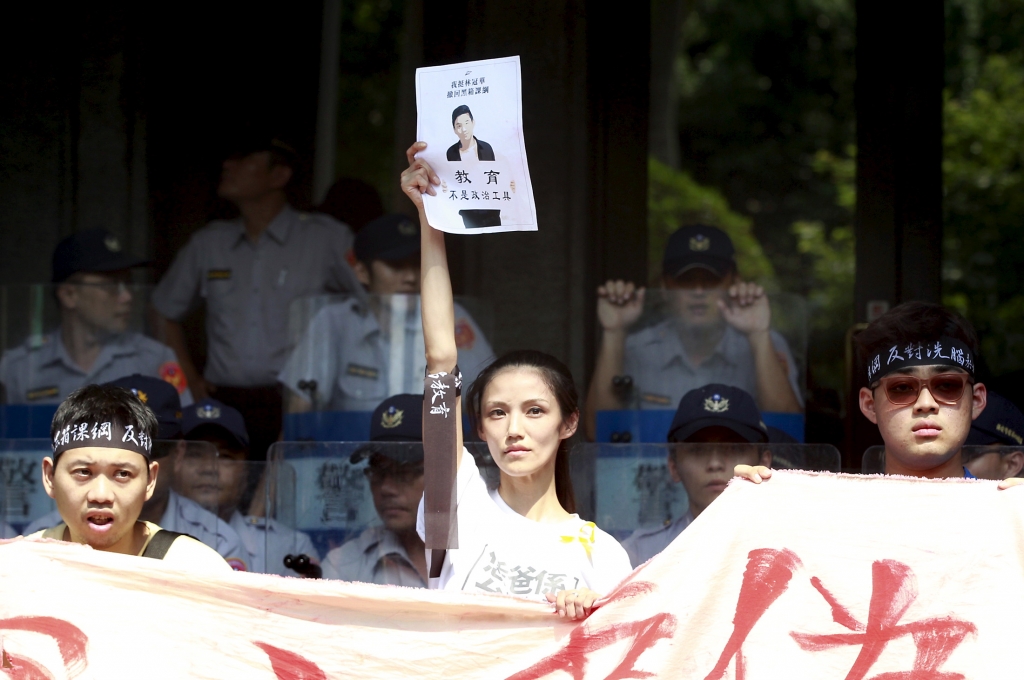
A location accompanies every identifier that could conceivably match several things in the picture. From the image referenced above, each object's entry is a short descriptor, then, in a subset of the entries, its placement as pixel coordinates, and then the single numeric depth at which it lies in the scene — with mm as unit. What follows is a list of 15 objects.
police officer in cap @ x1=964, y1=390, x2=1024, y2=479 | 7301
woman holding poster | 6547
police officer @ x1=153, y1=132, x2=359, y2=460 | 11930
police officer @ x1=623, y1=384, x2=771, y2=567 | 7926
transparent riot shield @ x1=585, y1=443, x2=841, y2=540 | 7937
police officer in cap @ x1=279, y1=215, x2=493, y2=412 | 10078
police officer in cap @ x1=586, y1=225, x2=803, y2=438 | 9930
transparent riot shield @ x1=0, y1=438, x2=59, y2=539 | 8672
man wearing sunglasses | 6672
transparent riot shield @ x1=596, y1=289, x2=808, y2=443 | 9852
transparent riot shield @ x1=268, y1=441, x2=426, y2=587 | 8055
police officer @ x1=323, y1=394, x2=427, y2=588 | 7914
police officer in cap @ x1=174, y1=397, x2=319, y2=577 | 8148
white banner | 5906
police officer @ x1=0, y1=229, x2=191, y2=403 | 10961
